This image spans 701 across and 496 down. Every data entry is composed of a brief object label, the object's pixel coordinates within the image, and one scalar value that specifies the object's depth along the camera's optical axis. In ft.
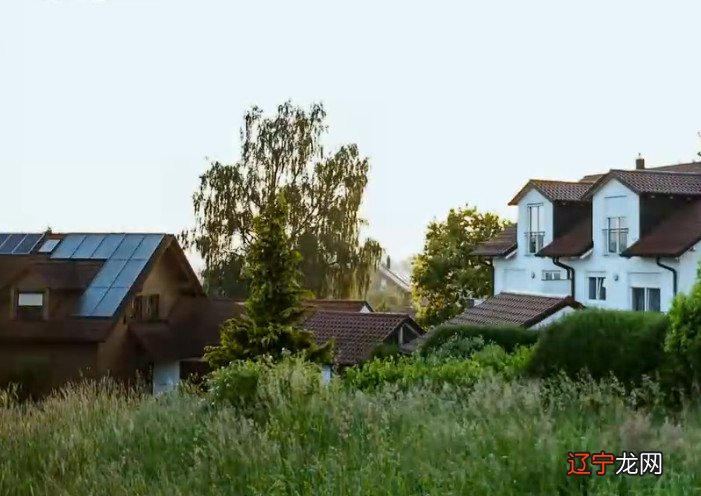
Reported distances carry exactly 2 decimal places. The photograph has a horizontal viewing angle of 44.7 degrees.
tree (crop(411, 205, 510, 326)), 98.43
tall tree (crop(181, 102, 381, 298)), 101.14
